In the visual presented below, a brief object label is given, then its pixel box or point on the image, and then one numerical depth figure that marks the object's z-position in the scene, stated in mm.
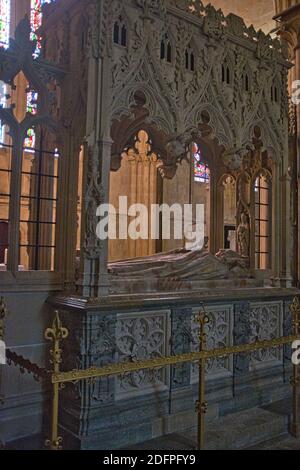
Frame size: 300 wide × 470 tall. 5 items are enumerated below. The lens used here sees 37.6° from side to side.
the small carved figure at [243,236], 5383
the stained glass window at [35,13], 8905
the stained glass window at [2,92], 7727
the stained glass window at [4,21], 8508
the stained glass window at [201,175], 10422
